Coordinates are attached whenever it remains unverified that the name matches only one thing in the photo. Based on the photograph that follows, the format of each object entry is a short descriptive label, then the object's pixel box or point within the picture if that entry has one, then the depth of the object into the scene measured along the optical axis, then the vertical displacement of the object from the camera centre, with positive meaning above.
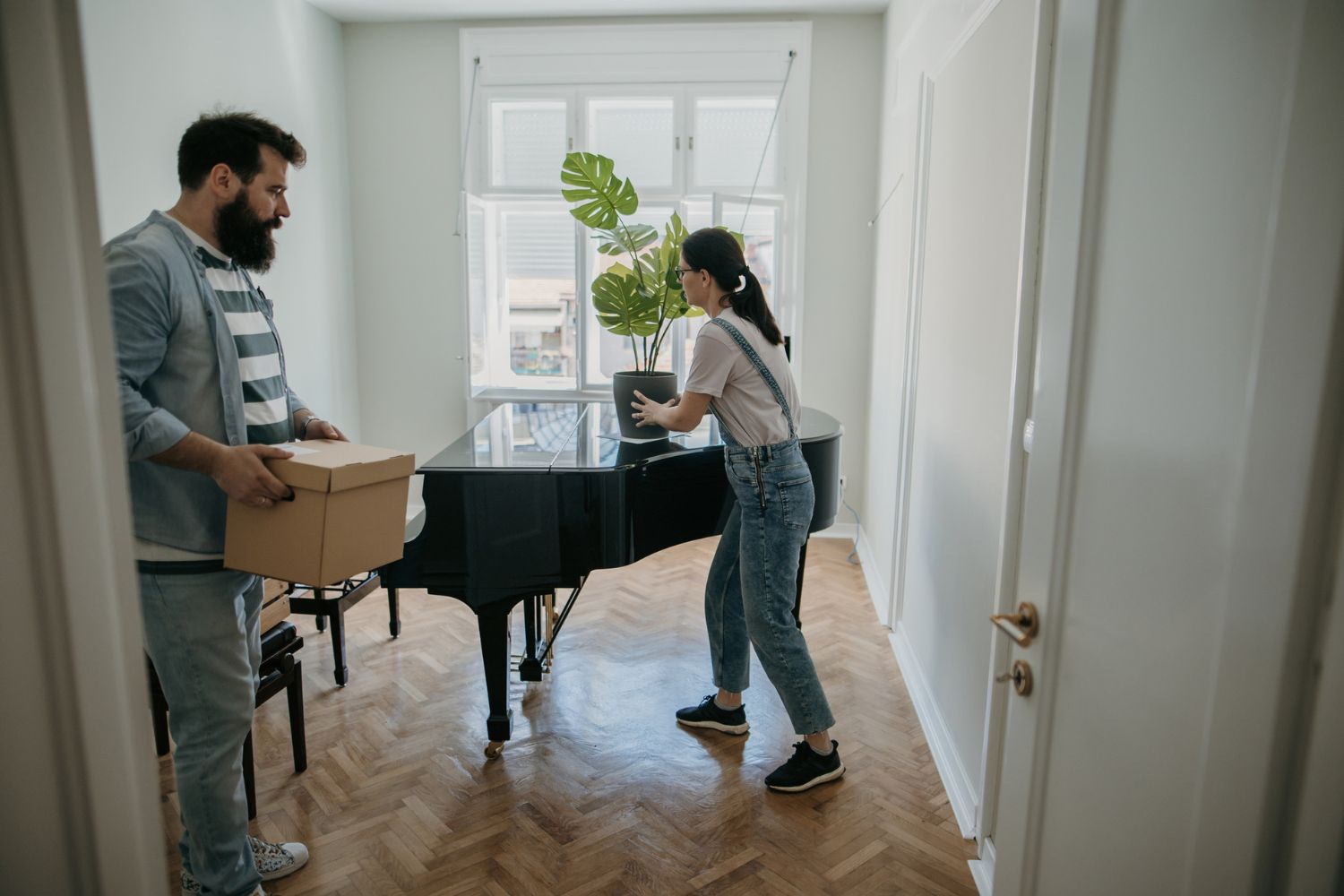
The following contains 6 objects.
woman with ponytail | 2.32 -0.39
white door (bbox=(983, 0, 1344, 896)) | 0.70 -0.13
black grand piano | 2.32 -0.60
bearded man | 1.58 -0.24
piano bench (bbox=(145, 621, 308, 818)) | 2.31 -1.07
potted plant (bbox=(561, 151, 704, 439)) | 3.21 +0.20
